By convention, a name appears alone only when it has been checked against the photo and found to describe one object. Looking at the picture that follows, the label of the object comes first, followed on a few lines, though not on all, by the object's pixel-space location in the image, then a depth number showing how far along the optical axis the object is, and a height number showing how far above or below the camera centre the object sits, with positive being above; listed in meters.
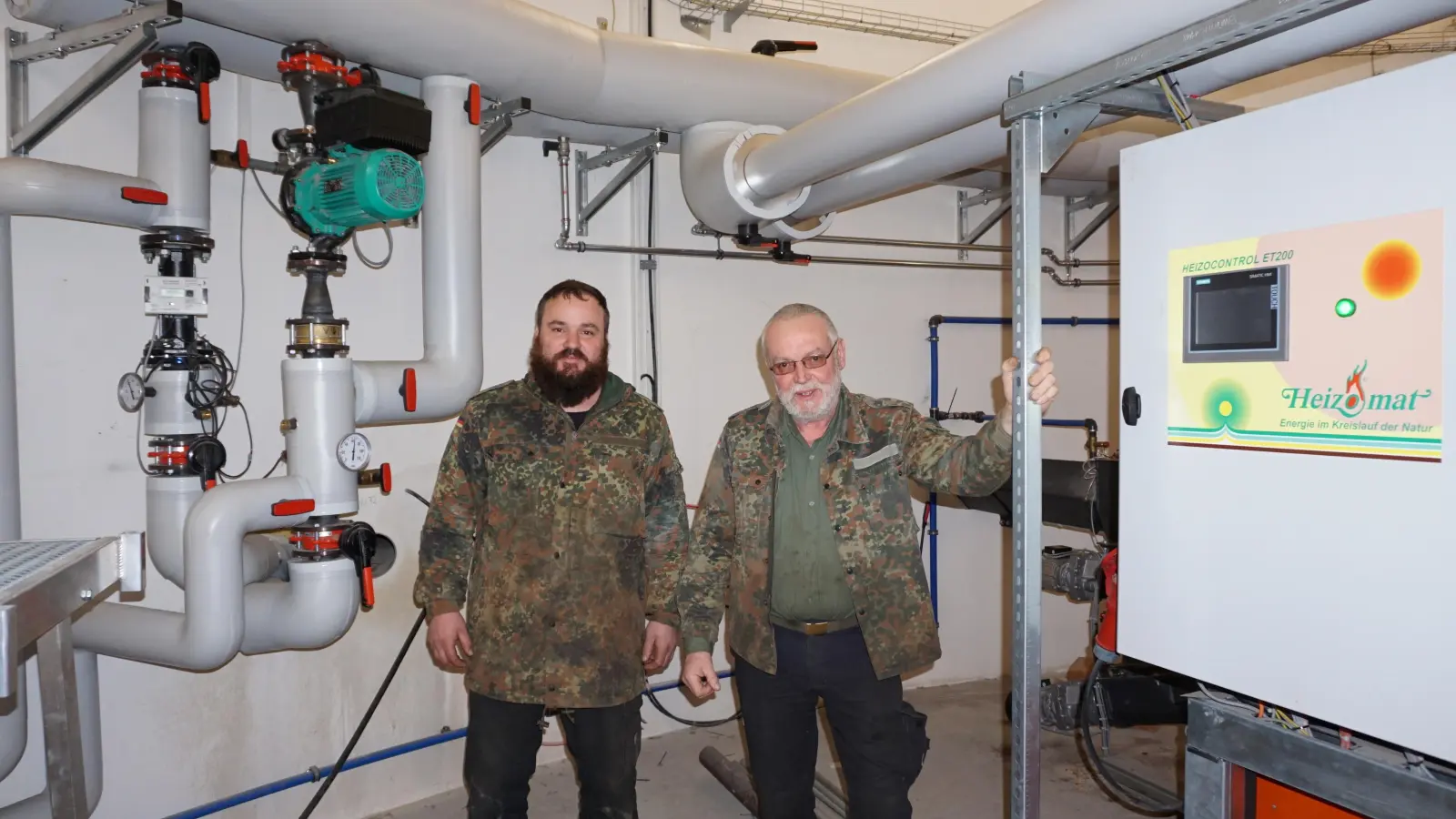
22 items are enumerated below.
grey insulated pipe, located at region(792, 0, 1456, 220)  1.38 +0.63
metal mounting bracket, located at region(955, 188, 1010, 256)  3.97 +0.80
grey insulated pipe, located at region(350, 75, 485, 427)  2.45 +0.36
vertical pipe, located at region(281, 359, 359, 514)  2.19 -0.06
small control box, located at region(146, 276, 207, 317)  2.22 +0.26
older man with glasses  1.98 -0.42
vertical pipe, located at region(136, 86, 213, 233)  2.18 +0.61
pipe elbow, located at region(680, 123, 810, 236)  2.86 +0.70
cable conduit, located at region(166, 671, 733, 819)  2.57 -1.14
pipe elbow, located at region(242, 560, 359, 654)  2.22 -0.51
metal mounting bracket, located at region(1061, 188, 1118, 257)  4.20 +0.80
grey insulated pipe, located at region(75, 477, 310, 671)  2.07 -0.43
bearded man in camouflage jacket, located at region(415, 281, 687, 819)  2.14 -0.42
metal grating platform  0.91 -0.18
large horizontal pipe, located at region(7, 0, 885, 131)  2.05 +0.90
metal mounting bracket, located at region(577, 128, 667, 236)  3.14 +0.81
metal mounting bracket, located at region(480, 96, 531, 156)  2.59 +0.82
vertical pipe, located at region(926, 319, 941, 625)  4.08 -0.01
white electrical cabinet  1.25 -0.02
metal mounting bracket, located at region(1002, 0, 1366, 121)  1.26 +0.52
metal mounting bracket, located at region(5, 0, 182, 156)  1.97 +0.79
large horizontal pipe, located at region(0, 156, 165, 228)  1.99 +0.47
